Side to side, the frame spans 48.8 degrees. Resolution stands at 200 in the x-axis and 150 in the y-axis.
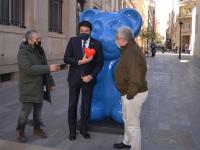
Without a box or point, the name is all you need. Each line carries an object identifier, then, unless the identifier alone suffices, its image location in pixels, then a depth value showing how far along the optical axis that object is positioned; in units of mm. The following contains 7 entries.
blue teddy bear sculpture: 3735
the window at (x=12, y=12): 7933
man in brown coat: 2743
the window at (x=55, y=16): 11131
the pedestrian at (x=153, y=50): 26845
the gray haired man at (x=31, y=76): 3224
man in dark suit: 3369
